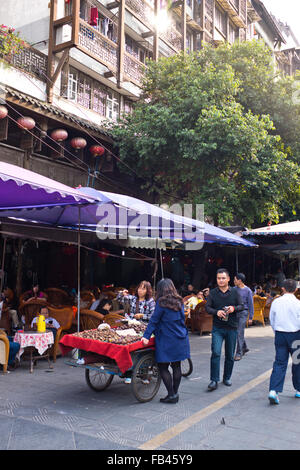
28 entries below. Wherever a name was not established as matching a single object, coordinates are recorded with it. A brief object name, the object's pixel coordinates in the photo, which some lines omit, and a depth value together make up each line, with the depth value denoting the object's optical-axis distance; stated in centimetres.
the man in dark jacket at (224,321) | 618
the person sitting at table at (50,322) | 775
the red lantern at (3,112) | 1028
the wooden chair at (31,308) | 890
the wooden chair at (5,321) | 856
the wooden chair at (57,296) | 1173
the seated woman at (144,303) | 646
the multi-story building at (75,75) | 1198
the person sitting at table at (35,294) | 1032
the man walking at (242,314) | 850
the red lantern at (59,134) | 1233
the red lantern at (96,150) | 1374
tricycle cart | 514
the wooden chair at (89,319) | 829
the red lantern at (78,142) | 1306
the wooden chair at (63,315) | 853
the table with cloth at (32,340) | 695
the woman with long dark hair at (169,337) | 538
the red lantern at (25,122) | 1113
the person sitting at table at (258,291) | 1529
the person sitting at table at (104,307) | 887
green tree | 1284
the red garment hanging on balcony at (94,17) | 1490
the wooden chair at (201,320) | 1138
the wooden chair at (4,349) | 672
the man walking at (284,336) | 548
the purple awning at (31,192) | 570
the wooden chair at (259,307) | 1352
